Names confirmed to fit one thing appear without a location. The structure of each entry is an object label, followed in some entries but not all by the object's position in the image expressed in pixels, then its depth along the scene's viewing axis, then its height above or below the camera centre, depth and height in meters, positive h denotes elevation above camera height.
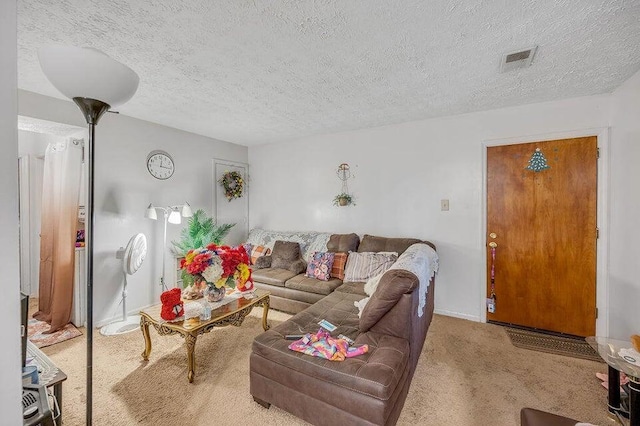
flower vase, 2.43 -0.74
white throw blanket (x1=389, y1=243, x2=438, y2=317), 2.08 -0.44
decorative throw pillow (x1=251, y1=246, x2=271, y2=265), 3.95 -0.61
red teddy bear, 2.13 -0.76
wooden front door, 2.71 -0.22
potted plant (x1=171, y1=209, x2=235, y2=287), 3.78 -0.36
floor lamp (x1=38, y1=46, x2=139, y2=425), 0.97 +0.50
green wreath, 4.48 +0.46
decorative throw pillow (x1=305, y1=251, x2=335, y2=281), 3.34 -0.68
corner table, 1.42 -0.89
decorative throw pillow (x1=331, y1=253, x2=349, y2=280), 3.38 -0.68
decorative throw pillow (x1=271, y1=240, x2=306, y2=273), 3.74 -0.61
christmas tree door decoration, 2.86 +0.54
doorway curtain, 2.92 -0.18
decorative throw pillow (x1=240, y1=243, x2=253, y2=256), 4.08 -0.55
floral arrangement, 2.30 -0.47
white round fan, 2.95 -0.59
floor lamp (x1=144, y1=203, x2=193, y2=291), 3.46 -0.05
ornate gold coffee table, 2.02 -0.88
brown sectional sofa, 1.47 -0.92
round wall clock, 3.54 +0.63
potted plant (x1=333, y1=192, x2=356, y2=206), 3.91 +0.18
